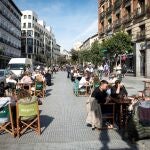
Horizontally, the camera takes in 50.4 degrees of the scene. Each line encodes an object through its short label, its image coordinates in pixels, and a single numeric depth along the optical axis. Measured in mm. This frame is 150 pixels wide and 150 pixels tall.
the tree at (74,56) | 47647
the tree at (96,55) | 23574
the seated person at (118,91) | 5301
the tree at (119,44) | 17699
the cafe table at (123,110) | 4669
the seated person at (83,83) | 8709
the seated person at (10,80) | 9019
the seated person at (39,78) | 9370
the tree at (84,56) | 31397
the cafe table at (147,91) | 5429
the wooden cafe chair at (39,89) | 8249
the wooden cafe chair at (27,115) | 4166
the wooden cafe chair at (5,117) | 4350
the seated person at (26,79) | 8852
